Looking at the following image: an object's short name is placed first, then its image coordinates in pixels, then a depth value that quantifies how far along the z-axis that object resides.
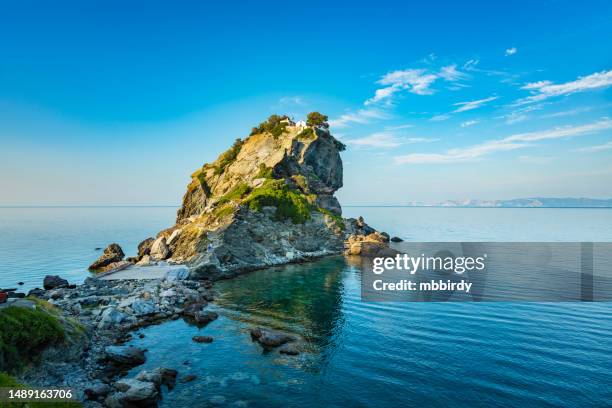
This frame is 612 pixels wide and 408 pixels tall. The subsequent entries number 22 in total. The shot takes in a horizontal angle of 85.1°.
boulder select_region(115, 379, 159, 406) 18.64
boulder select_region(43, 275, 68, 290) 50.44
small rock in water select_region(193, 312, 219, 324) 33.47
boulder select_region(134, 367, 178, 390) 20.70
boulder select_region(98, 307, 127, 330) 31.41
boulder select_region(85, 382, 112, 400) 19.30
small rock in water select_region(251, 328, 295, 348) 27.69
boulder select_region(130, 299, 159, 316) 35.25
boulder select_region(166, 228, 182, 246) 73.70
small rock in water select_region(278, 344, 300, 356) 25.95
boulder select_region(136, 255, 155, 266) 64.57
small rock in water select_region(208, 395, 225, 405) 18.98
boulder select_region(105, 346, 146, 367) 24.08
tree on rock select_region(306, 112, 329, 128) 112.50
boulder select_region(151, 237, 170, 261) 70.03
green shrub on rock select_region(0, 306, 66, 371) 19.73
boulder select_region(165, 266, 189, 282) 50.88
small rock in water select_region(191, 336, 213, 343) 28.37
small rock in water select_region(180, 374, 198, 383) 21.56
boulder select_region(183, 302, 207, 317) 35.97
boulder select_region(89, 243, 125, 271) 69.69
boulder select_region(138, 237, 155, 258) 75.53
